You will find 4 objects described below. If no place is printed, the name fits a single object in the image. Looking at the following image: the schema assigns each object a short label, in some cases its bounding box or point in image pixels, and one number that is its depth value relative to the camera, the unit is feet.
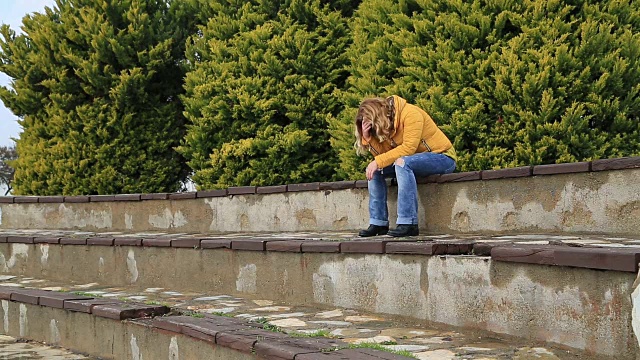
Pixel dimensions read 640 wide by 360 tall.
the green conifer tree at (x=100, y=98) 34.04
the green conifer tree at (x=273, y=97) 28.73
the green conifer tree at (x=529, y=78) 20.26
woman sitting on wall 17.99
